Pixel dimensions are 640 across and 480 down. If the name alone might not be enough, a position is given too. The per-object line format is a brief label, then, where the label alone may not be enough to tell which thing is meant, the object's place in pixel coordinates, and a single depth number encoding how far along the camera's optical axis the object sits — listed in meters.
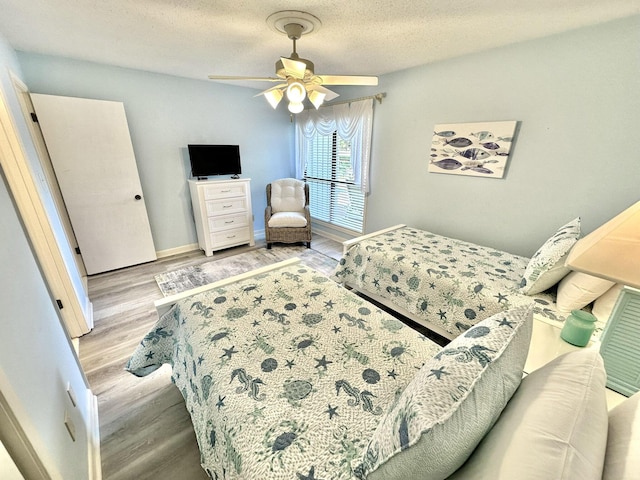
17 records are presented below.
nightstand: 1.08
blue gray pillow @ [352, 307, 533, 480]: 0.56
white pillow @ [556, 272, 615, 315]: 1.35
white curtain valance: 3.37
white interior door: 2.60
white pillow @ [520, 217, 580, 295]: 1.53
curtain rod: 3.12
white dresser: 3.42
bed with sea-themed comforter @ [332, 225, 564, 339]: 1.70
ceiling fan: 1.67
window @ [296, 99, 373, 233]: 3.50
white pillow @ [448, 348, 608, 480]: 0.48
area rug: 2.90
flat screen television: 3.38
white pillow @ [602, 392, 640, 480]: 0.49
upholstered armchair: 3.76
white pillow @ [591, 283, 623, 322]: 1.31
